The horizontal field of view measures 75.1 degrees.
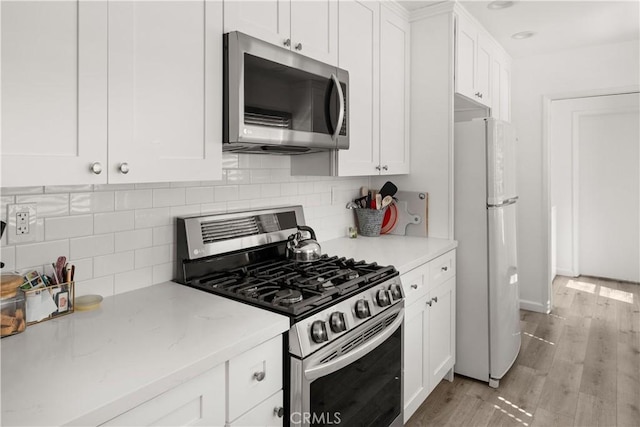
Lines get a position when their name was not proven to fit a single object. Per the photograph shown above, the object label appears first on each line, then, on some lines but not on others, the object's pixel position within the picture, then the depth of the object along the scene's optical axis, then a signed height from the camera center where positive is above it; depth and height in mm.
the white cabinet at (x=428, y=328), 2170 -655
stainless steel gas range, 1394 -336
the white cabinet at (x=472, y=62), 2828 +1130
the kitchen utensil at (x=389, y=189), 2879 +176
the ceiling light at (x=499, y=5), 2727 +1396
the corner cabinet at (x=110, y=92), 1021 +356
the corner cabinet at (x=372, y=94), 2244 +741
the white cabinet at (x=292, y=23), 1612 +831
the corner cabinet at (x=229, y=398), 1005 -493
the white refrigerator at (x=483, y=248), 2676 -226
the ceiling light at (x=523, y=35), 3342 +1463
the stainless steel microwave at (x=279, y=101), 1541 +479
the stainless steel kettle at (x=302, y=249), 2039 -171
